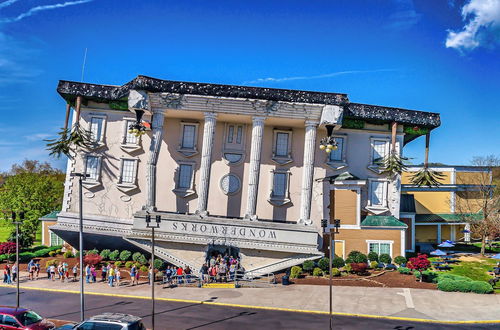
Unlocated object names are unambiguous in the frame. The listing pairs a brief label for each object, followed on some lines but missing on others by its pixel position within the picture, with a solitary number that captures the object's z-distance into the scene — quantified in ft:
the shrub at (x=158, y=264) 114.21
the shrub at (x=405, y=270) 113.91
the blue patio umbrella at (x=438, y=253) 119.40
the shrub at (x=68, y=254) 133.21
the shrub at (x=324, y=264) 116.37
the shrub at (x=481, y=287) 95.09
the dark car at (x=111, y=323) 55.52
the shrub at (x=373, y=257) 123.48
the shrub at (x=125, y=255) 123.34
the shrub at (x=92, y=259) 116.96
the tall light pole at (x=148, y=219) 82.71
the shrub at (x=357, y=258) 122.11
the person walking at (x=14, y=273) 108.27
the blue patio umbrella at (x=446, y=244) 131.34
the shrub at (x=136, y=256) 120.57
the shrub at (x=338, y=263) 120.37
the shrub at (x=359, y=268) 114.21
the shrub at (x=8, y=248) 134.66
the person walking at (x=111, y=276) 102.33
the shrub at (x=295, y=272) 111.86
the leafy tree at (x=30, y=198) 173.99
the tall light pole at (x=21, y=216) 81.43
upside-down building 126.41
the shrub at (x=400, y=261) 122.31
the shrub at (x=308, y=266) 115.44
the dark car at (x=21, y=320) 61.62
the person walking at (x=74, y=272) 110.71
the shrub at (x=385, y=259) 122.83
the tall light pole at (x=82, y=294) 70.59
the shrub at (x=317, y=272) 113.29
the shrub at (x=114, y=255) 124.41
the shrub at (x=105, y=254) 125.39
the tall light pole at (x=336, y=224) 74.90
